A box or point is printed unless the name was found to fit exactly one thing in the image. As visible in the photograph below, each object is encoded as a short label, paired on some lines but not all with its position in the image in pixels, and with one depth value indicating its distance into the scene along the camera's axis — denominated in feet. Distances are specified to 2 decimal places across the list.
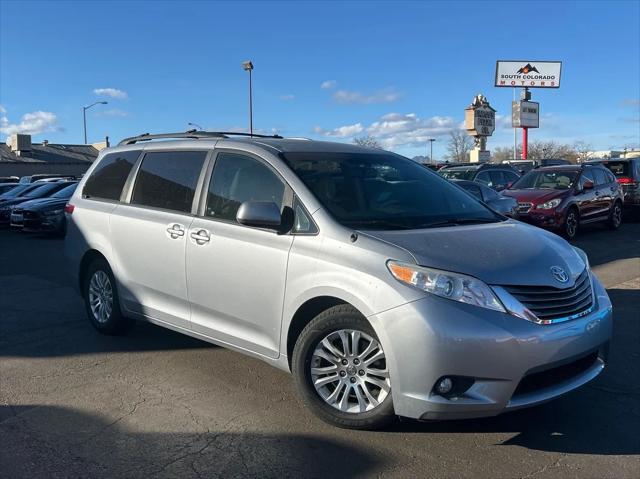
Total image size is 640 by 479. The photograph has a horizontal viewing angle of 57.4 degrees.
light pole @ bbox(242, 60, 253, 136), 104.83
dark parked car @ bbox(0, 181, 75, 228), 58.70
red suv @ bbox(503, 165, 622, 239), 40.14
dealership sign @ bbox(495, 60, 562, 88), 162.40
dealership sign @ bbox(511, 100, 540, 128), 158.10
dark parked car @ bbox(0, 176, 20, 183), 111.29
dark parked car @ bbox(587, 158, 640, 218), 53.06
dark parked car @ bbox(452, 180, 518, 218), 39.06
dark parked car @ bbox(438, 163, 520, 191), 59.06
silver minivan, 10.72
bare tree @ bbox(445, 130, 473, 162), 287.18
